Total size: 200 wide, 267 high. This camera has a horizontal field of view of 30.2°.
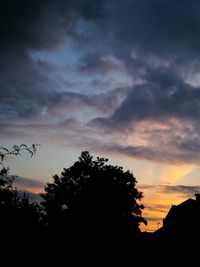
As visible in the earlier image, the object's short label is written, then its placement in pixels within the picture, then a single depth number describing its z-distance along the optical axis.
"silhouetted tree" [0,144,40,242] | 16.12
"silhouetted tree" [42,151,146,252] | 56.78
